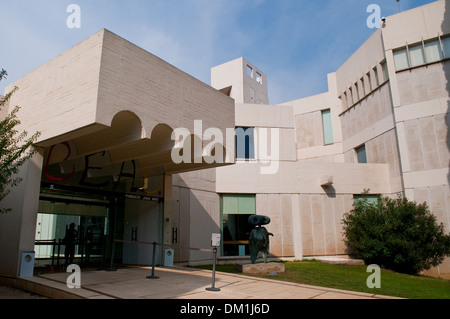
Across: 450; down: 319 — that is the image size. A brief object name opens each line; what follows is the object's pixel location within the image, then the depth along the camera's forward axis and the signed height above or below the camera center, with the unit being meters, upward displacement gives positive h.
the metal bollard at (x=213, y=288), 7.60 -1.27
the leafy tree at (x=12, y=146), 8.54 +2.32
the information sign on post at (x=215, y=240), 7.53 -0.18
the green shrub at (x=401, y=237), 15.34 -0.40
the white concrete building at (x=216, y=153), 8.43 +2.89
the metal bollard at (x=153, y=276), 9.32 -1.20
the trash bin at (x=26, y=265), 8.53 -0.77
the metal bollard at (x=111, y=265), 10.53 -0.99
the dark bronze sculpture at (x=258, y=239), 12.13 -0.28
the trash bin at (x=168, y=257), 12.85 -0.93
